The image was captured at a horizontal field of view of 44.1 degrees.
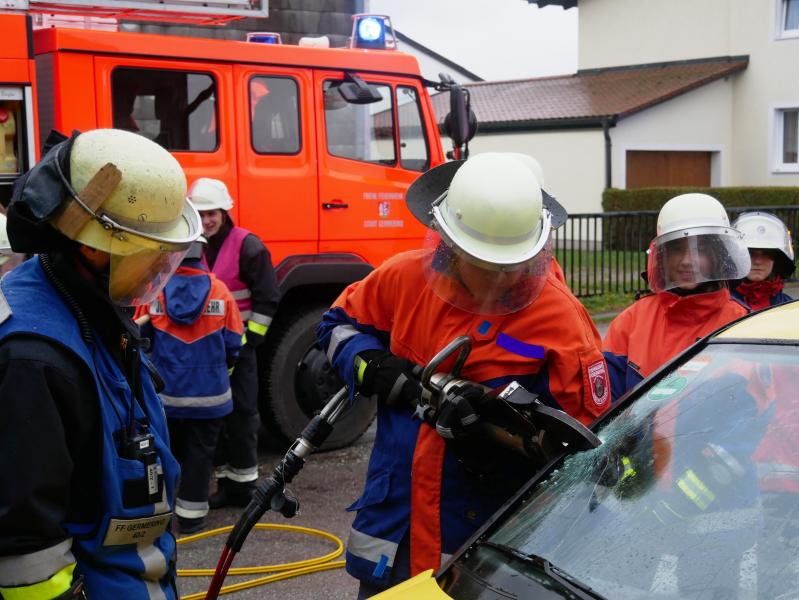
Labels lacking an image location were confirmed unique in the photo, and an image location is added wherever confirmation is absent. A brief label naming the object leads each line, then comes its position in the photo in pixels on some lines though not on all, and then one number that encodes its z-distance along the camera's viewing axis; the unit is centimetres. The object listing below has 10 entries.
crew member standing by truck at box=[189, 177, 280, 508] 539
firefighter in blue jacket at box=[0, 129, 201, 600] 180
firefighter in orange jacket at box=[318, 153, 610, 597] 250
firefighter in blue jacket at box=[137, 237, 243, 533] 481
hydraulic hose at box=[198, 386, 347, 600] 277
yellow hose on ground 442
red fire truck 551
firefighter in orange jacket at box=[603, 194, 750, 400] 333
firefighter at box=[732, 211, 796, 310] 432
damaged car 194
